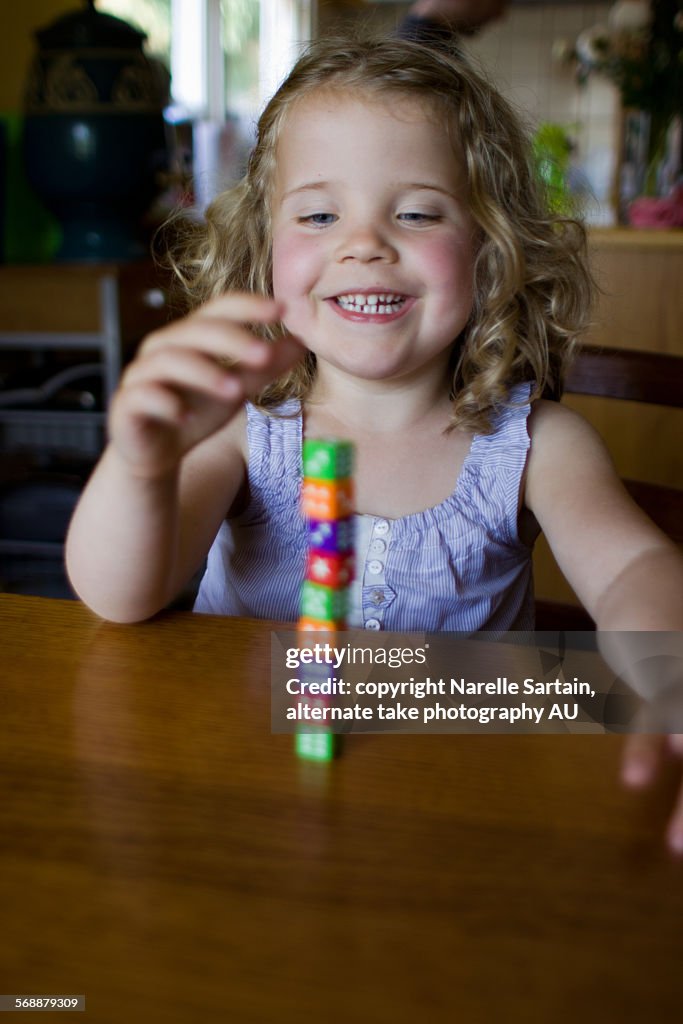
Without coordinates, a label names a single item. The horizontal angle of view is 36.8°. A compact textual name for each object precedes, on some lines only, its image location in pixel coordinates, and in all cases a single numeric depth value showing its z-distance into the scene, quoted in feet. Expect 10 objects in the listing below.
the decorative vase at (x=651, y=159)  8.98
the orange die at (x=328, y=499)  1.51
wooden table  1.17
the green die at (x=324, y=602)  1.54
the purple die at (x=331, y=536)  1.51
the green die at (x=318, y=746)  1.65
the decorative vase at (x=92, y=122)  7.70
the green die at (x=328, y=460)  1.47
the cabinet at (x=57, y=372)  7.40
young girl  3.06
